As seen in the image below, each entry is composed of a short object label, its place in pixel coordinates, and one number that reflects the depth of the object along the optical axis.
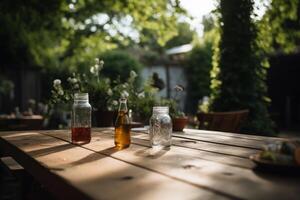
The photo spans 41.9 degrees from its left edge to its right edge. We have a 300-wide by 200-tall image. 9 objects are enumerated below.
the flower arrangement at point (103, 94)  2.75
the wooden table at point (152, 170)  0.87
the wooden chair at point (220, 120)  3.15
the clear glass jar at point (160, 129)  1.69
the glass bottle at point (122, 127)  1.62
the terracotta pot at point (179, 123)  2.45
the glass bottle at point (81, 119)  1.81
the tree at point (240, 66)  4.64
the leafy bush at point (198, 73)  12.35
